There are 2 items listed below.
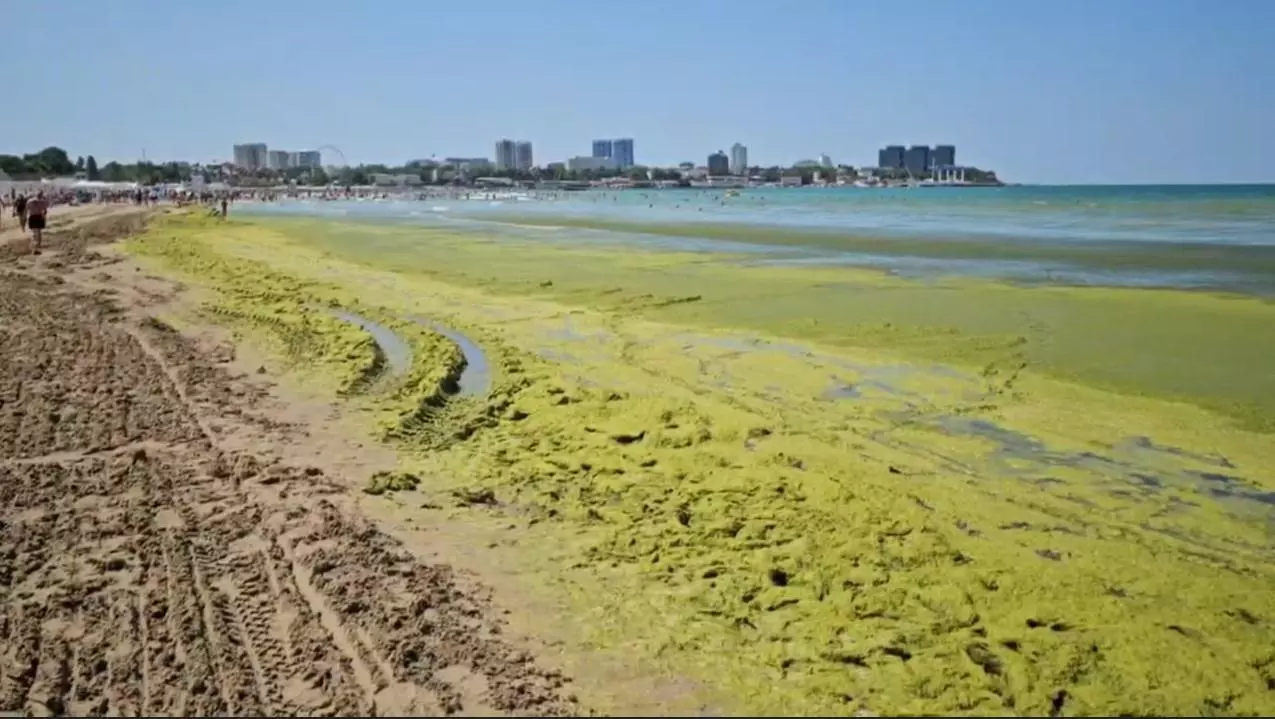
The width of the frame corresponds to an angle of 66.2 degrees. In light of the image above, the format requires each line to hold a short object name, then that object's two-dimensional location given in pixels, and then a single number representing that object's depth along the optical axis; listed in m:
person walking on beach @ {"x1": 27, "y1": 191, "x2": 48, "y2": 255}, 26.94
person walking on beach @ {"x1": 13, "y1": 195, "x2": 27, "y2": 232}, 35.36
